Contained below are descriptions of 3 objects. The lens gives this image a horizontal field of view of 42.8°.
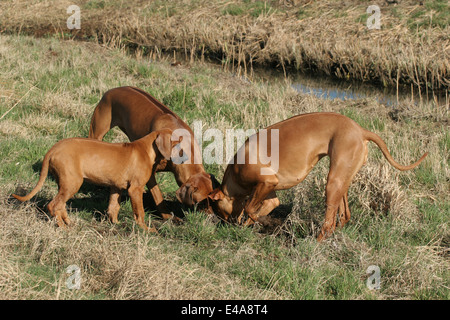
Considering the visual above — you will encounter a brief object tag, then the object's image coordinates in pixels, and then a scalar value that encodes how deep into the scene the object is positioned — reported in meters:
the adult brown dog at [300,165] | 5.70
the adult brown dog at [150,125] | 6.17
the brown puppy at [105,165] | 5.78
